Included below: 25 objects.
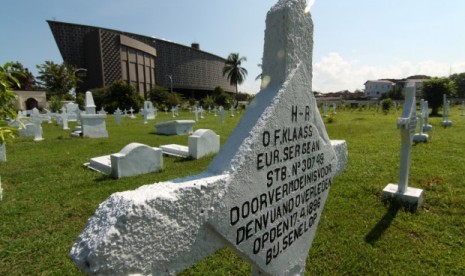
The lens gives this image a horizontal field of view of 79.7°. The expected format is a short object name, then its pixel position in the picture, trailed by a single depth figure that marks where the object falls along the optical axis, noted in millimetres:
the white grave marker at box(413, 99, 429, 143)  8953
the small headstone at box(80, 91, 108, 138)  11008
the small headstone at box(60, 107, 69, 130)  15570
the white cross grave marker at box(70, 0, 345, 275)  846
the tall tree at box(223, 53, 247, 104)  55062
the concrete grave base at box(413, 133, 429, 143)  8953
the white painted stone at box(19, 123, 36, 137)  11430
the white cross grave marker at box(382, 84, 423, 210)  3965
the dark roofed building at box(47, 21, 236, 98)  54281
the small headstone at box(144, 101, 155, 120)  22747
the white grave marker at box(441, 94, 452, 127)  13289
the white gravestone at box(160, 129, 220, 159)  7184
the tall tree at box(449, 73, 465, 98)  60031
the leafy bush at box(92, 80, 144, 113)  35094
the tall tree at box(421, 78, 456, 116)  21781
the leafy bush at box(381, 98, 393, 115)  26155
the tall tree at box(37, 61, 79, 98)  41000
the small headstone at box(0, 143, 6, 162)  7023
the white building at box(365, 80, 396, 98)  84288
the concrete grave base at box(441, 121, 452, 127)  13273
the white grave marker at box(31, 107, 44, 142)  10548
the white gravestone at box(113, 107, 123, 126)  18034
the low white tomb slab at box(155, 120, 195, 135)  12469
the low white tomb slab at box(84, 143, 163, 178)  5495
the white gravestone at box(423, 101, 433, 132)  10227
